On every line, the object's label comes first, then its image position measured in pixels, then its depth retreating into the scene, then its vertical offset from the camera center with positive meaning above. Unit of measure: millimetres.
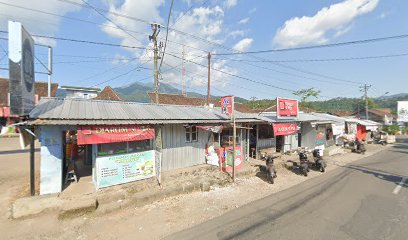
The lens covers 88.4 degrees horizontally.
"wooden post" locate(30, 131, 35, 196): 8164 -1870
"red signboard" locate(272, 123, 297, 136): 15612 -636
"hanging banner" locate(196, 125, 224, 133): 12055 -439
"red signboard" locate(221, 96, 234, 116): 12236 +942
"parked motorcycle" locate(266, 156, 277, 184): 11245 -2805
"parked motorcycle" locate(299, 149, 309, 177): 12812 -2698
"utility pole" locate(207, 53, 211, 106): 24594 +4851
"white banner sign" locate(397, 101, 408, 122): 45469 +1929
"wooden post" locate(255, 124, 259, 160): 16236 -1732
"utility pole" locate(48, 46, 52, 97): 10557 +2982
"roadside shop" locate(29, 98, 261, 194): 8562 -845
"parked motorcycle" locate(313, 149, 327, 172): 13703 -2860
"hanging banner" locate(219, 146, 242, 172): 12742 -2346
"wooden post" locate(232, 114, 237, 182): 11117 -2327
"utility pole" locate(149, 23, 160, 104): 14716 +4553
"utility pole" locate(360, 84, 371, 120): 47938 +5972
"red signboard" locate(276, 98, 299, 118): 16828 +1068
